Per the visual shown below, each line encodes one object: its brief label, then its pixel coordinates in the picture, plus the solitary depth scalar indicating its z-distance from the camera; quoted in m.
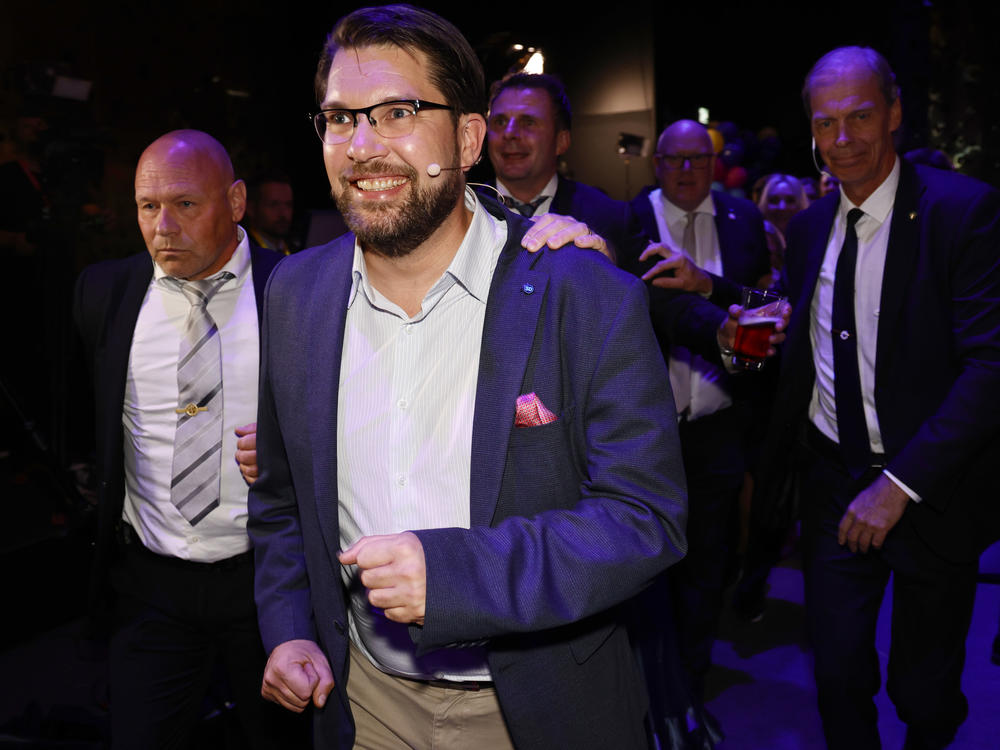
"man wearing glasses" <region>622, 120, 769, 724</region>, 3.38
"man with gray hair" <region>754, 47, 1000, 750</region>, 2.26
